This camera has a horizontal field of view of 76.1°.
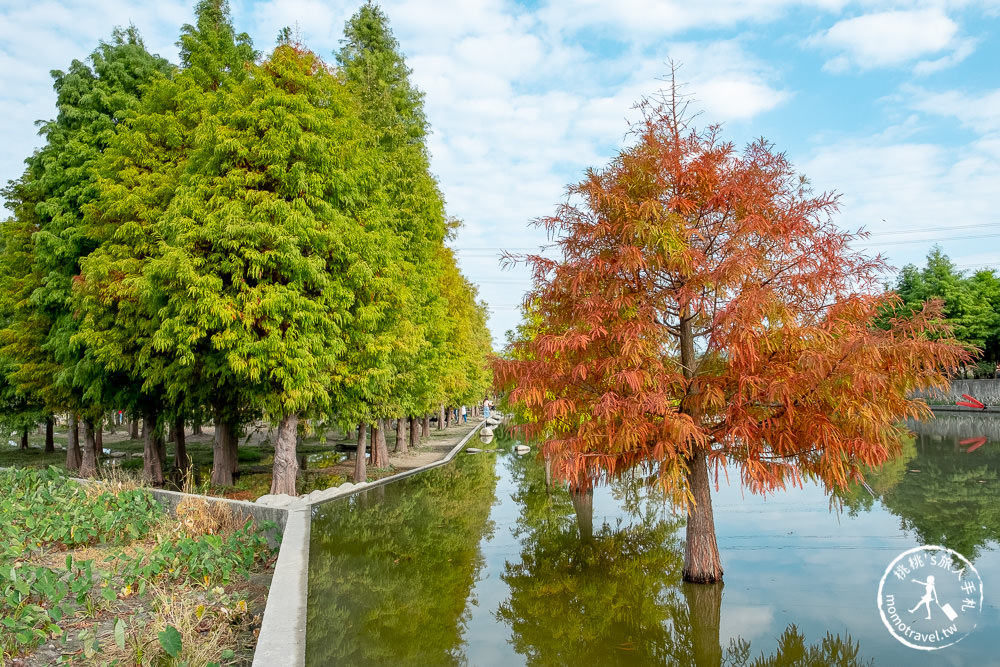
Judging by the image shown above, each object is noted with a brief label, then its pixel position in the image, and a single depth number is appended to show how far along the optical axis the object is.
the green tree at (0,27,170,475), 19.05
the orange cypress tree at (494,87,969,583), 7.96
